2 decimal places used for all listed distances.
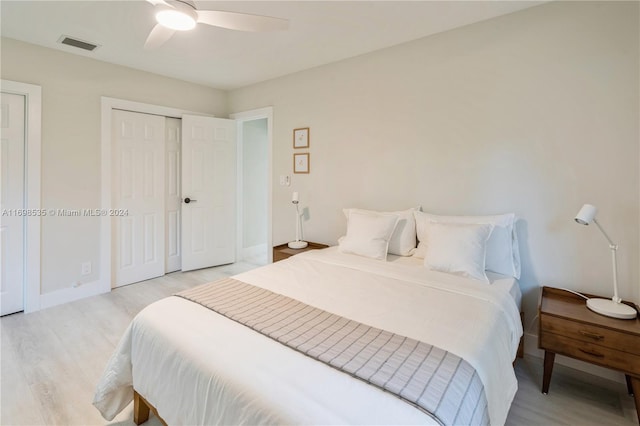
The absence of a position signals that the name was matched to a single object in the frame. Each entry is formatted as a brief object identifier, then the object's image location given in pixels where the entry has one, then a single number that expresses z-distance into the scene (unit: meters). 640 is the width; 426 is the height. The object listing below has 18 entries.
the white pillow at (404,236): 2.57
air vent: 2.70
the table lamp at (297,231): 3.29
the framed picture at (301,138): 3.47
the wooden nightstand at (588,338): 1.58
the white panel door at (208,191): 3.92
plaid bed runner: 0.95
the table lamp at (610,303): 1.71
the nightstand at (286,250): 3.15
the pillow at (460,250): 2.01
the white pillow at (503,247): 2.13
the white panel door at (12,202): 2.70
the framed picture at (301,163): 3.49
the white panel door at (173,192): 3.86
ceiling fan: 1.53
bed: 0.93
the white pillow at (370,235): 2.49
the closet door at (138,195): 3.42
